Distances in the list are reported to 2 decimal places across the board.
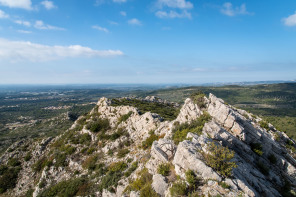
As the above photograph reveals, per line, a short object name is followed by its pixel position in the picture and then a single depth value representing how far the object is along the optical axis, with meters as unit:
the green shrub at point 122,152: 20.41
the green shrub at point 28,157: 27.82
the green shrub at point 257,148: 14.33
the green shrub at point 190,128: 14.30
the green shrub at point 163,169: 10.43
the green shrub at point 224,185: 7.89
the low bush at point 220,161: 8.62
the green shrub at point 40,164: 24.50
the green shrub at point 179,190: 8.19
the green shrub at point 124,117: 29.26
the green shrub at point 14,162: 26.98
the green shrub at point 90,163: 20.08
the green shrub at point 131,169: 14.78
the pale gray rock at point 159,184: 9.47
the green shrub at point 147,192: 9.43
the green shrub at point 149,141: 19.87
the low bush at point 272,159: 14.70
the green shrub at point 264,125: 22.32
